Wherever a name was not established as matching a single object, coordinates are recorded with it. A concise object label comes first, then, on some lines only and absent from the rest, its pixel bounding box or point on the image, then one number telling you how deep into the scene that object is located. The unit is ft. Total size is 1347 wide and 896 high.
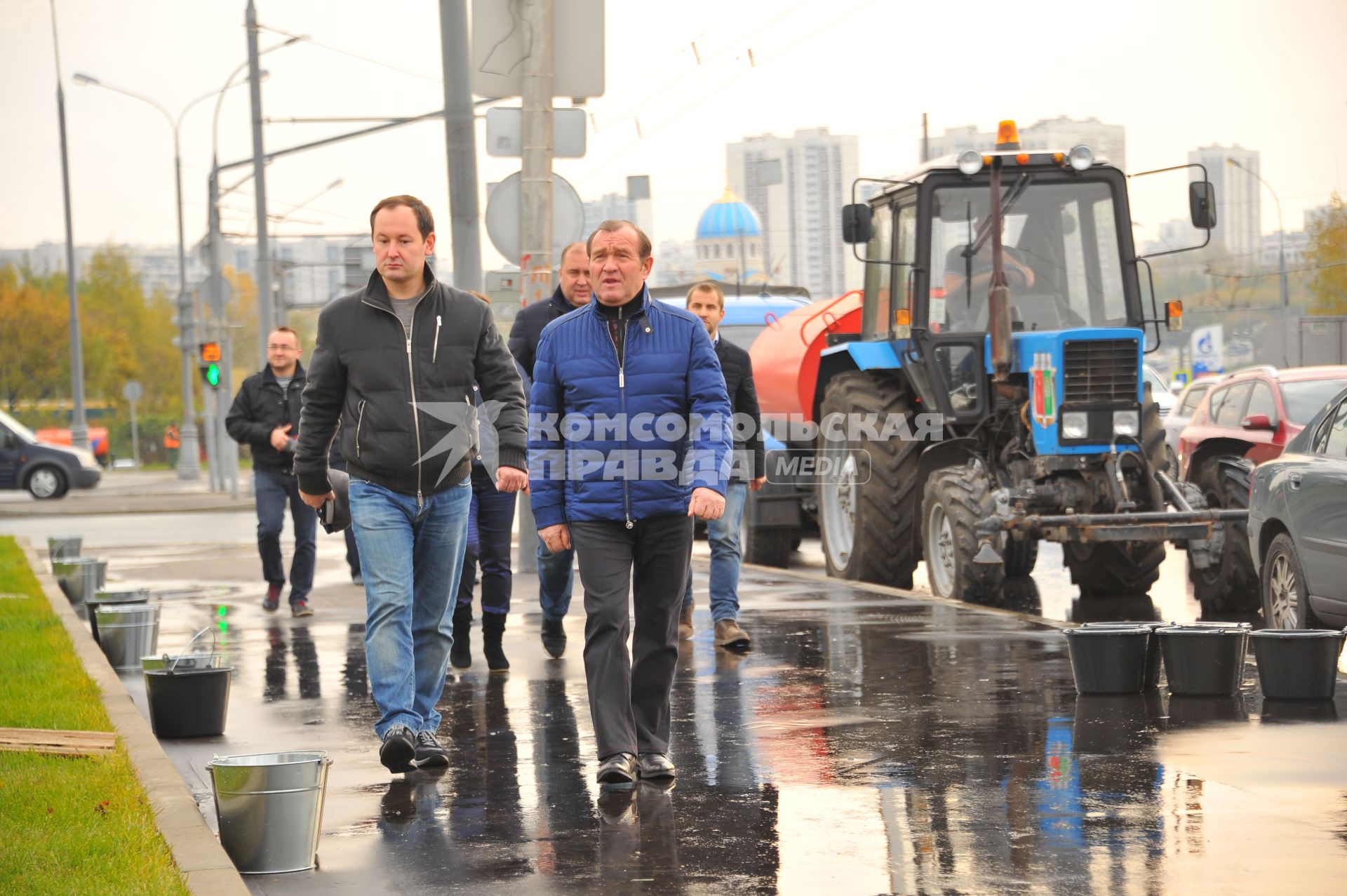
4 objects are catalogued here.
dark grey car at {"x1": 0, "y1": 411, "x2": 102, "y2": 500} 125.59
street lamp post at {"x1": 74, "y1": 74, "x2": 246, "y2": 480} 140.87
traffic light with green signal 109.81
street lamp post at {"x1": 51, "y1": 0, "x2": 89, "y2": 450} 146.00
